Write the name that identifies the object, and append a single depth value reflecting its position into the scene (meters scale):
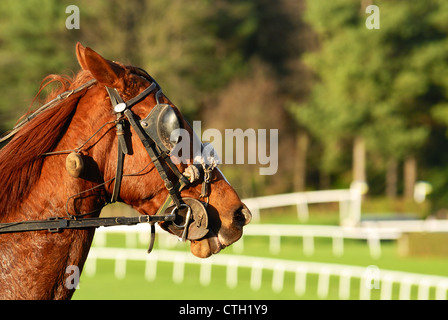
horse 5.22
